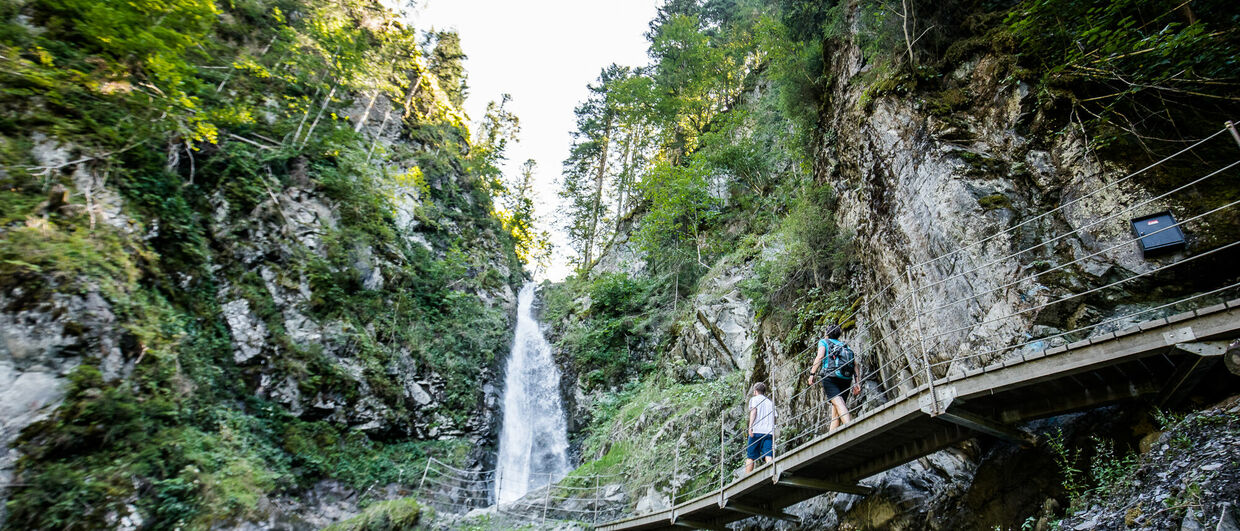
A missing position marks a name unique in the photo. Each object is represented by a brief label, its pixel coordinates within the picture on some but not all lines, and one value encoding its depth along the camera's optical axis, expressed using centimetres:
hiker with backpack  533
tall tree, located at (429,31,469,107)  2741
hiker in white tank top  614
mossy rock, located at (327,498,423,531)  873
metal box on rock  410
